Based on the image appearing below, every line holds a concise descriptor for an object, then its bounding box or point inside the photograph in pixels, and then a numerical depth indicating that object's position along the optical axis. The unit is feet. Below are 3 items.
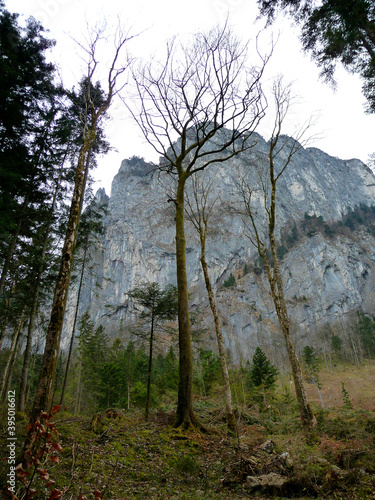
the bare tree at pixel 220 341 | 26.96
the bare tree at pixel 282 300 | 23.55
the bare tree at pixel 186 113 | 26.25
